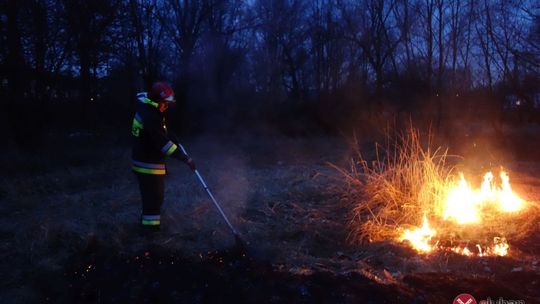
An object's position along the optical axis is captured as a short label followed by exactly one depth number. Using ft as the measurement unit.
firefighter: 14.75
